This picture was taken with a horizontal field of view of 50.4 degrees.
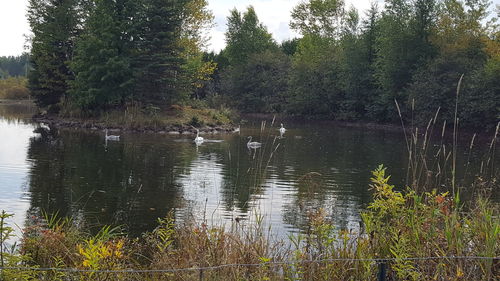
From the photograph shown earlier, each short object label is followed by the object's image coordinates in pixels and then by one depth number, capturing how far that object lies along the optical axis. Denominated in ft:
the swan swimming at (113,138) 85.97
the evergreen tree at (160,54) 109.09
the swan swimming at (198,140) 85.61
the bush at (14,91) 246.27
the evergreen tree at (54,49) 126.52
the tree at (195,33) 126.93
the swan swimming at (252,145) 80.02
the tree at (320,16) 201.77
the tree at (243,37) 225.97
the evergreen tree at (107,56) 107.45
